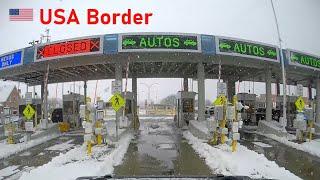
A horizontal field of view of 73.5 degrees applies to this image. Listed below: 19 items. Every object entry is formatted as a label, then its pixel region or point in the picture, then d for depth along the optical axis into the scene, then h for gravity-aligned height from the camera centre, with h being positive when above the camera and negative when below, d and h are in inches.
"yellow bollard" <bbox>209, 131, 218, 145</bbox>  363.8 -70.4
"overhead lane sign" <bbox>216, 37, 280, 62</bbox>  443.8 +106.5
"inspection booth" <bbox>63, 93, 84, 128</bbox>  646.8 -29.8
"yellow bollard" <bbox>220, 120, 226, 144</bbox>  339.0 -57.0
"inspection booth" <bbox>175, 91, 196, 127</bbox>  619.2 -24.9
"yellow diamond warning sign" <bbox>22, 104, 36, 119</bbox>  443.1 -25.9
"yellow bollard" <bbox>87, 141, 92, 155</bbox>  307.0 -70.4
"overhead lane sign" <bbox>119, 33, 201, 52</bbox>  421.2 +111.7
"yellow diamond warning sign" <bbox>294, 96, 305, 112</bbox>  431.7 -12.9
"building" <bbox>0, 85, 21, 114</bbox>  1675.1 +35.1
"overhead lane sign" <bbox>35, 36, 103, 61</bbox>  425.4 +104.6
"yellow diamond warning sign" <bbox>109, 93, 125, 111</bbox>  375.8 -3.8
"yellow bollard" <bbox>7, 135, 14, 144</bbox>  439.9 -83.0
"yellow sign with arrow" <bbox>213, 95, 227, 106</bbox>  339.4 -3.2
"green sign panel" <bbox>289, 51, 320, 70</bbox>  513.1 +93.8
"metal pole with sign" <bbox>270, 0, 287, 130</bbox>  465.3 +61.8
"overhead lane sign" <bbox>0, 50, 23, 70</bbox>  482.1 +93.1
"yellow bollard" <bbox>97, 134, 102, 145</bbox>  361.1 -67.4
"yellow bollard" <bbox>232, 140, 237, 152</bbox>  301.6 -66.6
